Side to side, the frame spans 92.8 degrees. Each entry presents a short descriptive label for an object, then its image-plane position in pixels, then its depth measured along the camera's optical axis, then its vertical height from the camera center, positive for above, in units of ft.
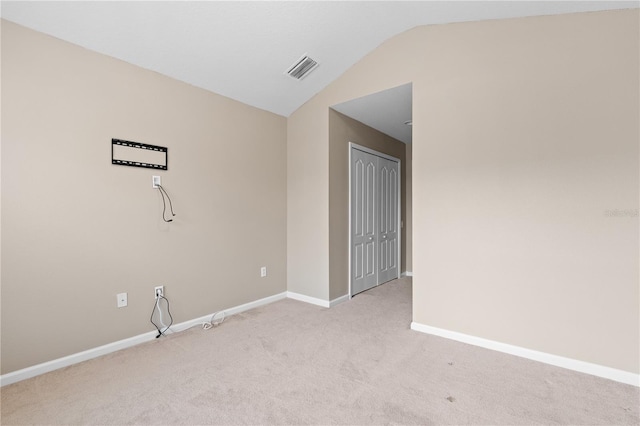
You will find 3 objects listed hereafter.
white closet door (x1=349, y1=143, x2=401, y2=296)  13.67 -0.45
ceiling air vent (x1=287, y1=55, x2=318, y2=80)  10.32 +4.96
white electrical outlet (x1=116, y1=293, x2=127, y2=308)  8.55 -2.52
